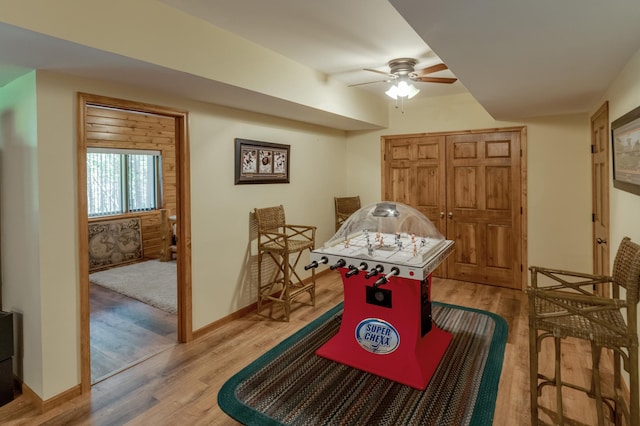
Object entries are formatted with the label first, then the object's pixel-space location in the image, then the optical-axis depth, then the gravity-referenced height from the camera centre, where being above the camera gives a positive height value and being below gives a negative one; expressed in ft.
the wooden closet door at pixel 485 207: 15.17 -0.03
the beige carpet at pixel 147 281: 14.51 -3.31
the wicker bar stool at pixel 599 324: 5.65 -1.97
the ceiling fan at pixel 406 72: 10.62 +4.22
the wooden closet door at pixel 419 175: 16.68 +1.53
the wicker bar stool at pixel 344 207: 17.67 +0.05
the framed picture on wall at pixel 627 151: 6.72 +1.12
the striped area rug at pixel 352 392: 7.36 -4.18
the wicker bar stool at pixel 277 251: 12.34 -1.47
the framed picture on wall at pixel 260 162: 12.36 +1.74
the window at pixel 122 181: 19.76 +1.75
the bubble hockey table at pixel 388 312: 8.51 -2.68
